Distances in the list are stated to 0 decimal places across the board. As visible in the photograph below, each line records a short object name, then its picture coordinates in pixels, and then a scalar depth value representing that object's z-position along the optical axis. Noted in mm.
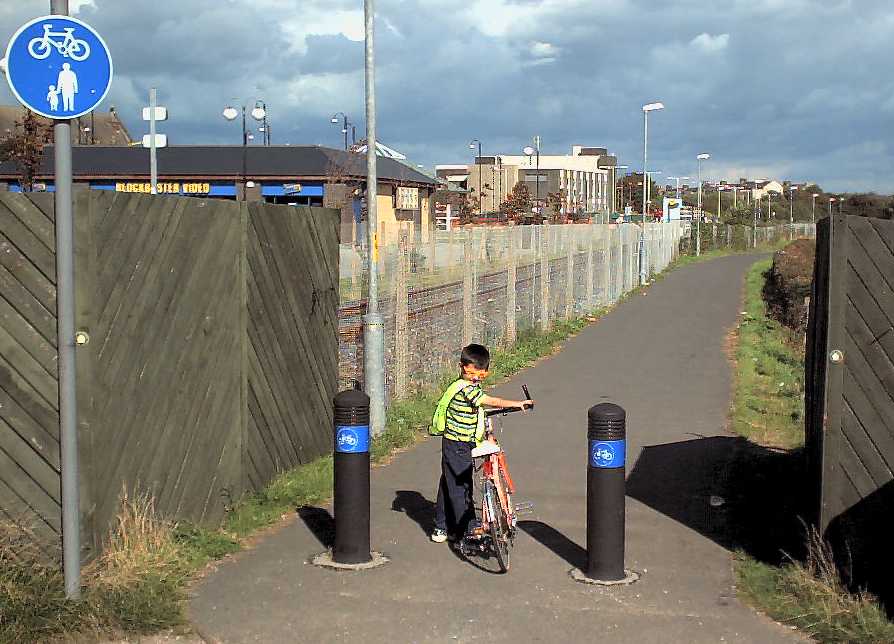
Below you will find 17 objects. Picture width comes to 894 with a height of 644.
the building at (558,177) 118562
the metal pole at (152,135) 22669
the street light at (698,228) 71631
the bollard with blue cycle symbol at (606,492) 6727
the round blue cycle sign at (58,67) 5504
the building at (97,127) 70375
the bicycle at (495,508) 6984
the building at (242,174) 52344
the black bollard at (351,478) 7043
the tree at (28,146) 36594
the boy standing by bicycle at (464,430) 7344
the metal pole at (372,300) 10984
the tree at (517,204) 72688
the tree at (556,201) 78188
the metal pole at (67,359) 5805
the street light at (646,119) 46094
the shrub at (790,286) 25094
